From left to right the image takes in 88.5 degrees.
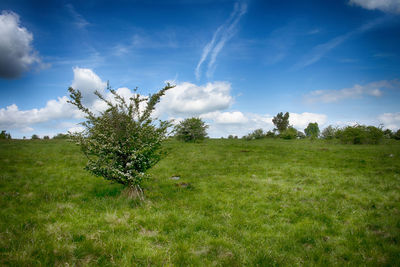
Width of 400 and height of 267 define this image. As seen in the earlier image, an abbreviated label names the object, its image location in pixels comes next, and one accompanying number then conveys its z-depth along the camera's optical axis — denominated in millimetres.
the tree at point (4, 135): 39303
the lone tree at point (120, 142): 9328
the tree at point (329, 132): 47503
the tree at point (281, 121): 103369
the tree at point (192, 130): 42919
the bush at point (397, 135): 52219
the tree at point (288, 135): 64562
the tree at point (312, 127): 130250
